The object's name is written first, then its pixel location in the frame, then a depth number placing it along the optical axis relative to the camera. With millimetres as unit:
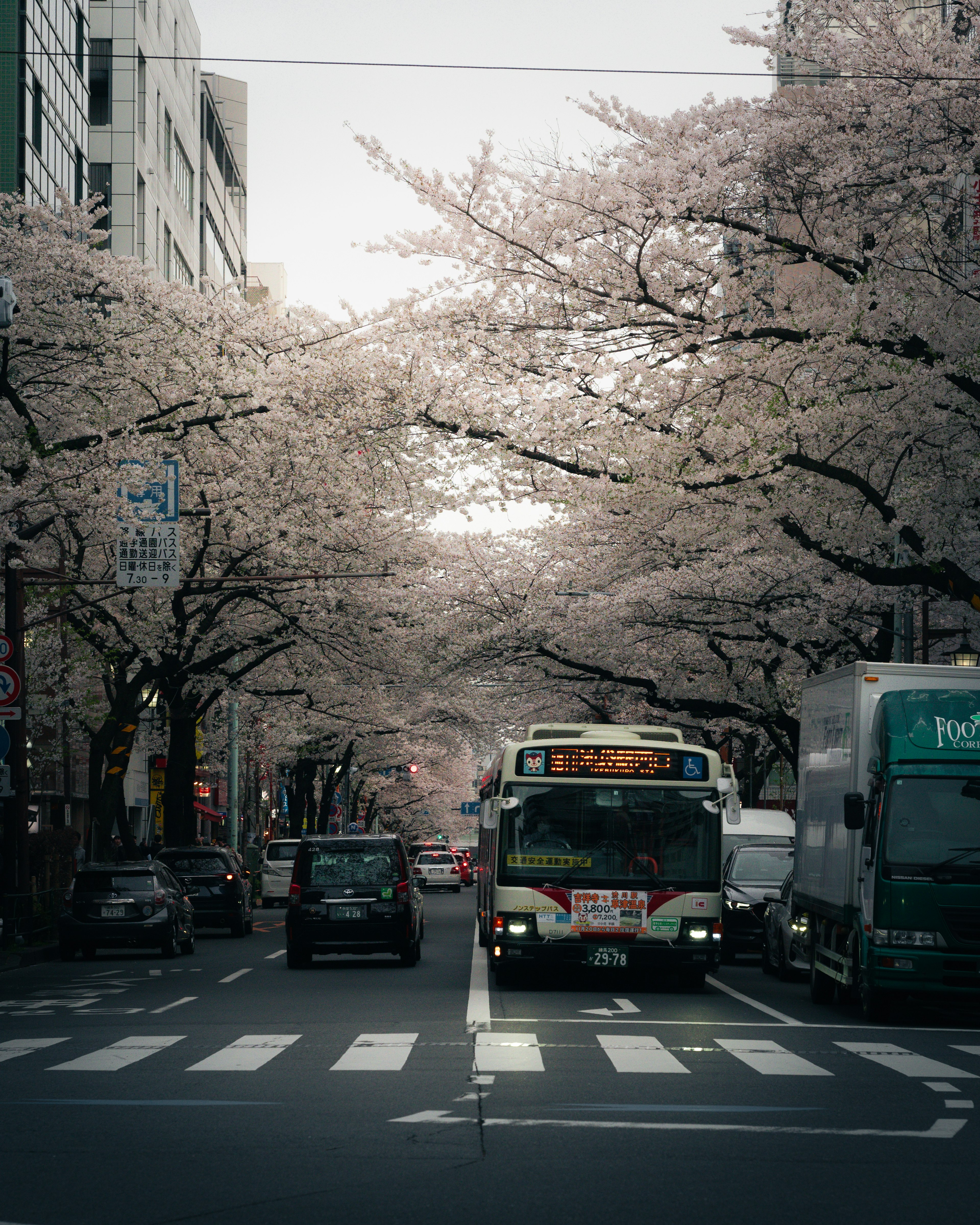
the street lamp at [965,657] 39688
